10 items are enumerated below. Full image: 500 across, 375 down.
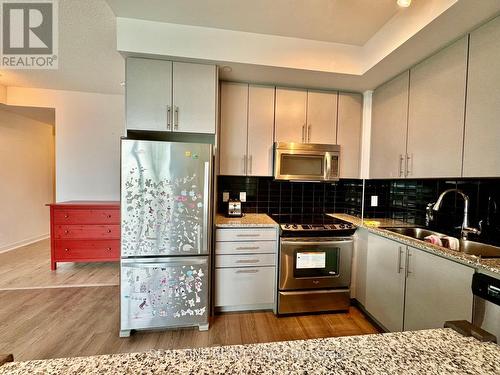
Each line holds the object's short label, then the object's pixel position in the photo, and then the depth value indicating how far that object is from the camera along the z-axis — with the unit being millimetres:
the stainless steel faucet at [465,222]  1643
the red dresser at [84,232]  3031
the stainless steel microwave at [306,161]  2381
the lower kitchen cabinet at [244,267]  2123
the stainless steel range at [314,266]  2143
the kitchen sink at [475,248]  1548
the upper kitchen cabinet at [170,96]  1955
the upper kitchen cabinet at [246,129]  2408
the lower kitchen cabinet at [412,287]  1354
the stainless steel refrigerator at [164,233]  1806
